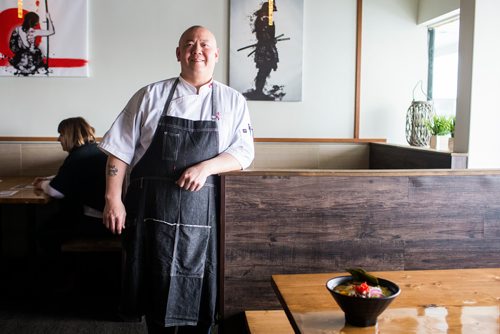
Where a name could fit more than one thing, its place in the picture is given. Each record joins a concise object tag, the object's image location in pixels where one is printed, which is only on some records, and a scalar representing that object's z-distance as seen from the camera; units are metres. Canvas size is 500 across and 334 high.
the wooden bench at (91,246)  3.45
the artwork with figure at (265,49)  4.66
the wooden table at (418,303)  1.40
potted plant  4.27
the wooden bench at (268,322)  2.16
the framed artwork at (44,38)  4.48
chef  2.27
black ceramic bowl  1.35
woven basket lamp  4.34
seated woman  3.48
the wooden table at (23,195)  3.35
